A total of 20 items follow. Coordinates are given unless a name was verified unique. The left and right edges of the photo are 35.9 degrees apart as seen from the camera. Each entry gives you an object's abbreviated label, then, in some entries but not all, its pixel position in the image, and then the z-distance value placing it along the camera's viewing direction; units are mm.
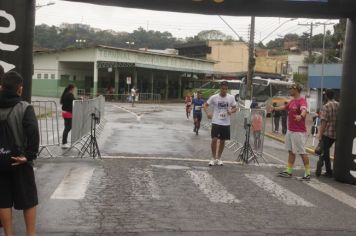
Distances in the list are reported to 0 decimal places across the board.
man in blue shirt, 21773
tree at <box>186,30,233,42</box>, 121125
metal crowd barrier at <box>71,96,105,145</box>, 14227
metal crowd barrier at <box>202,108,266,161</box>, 15212
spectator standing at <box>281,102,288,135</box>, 25119
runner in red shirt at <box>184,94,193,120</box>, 32219
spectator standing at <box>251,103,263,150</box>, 15633
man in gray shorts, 10727
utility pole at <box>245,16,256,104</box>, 33469
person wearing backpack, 5164
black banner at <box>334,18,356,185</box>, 10797
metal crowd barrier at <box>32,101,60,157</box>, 13247
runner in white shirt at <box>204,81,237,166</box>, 12141
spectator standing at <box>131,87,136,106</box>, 49662
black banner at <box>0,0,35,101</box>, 8906
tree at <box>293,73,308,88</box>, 87112
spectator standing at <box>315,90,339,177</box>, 11633
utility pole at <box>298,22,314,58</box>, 54350
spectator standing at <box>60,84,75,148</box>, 14609
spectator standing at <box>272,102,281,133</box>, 26531
